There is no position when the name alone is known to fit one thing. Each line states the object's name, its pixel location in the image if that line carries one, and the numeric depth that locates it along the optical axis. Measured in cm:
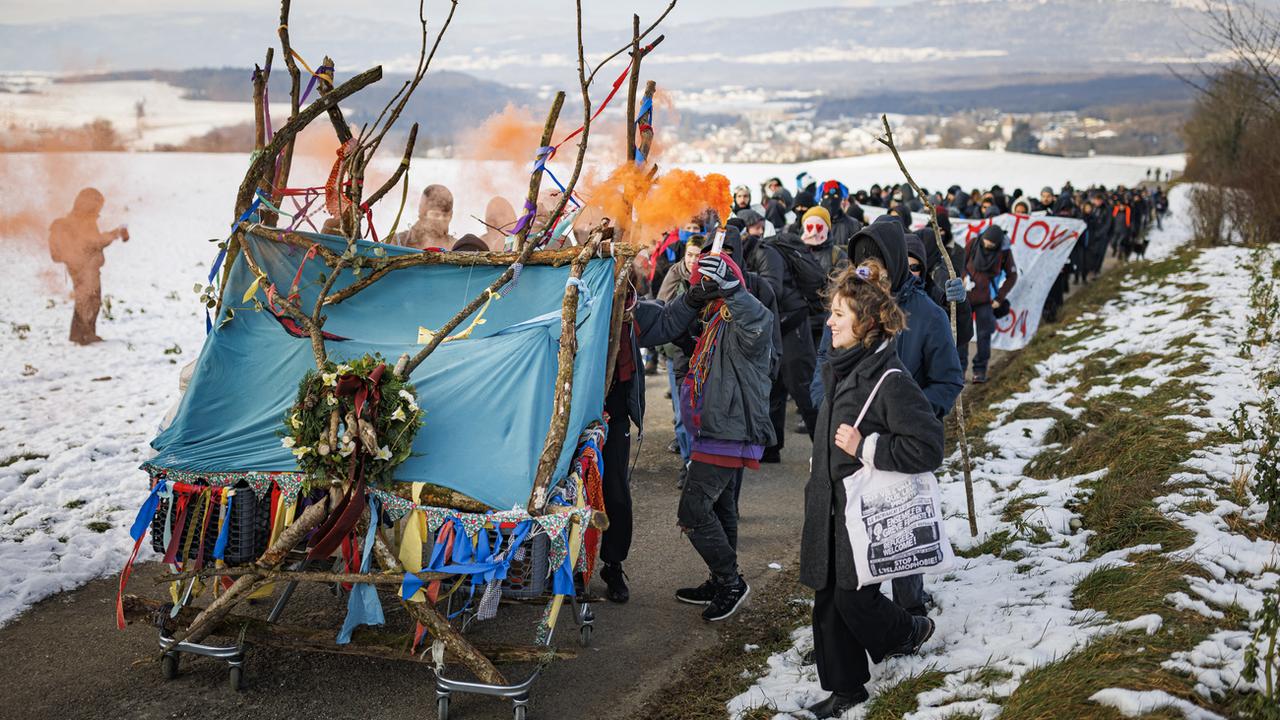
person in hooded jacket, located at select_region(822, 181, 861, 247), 1185
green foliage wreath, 444
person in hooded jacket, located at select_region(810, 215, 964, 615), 511
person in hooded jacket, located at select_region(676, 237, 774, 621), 547
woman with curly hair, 401
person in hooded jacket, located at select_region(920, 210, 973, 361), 684
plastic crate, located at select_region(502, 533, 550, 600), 451
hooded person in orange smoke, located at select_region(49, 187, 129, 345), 1248
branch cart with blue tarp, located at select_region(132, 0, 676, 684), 448
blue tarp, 476
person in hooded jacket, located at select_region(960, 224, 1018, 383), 1234
